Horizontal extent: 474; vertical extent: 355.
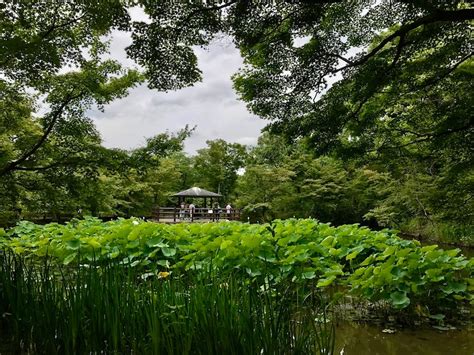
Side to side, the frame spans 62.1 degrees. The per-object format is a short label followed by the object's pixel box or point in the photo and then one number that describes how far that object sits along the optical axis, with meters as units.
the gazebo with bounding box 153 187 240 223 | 21.19
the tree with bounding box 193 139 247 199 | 31.38
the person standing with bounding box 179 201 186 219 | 21.55
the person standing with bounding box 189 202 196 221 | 21.25
